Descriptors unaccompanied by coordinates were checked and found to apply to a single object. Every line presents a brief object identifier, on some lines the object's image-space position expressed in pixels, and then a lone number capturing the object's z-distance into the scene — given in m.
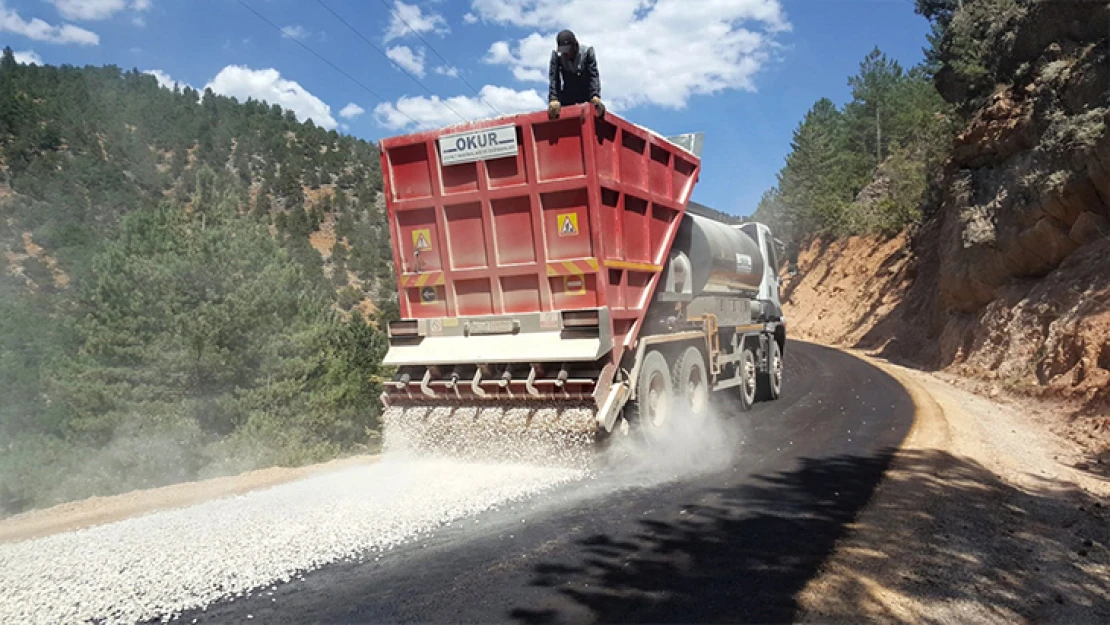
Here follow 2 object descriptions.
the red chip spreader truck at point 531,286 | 6.98
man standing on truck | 7.37
